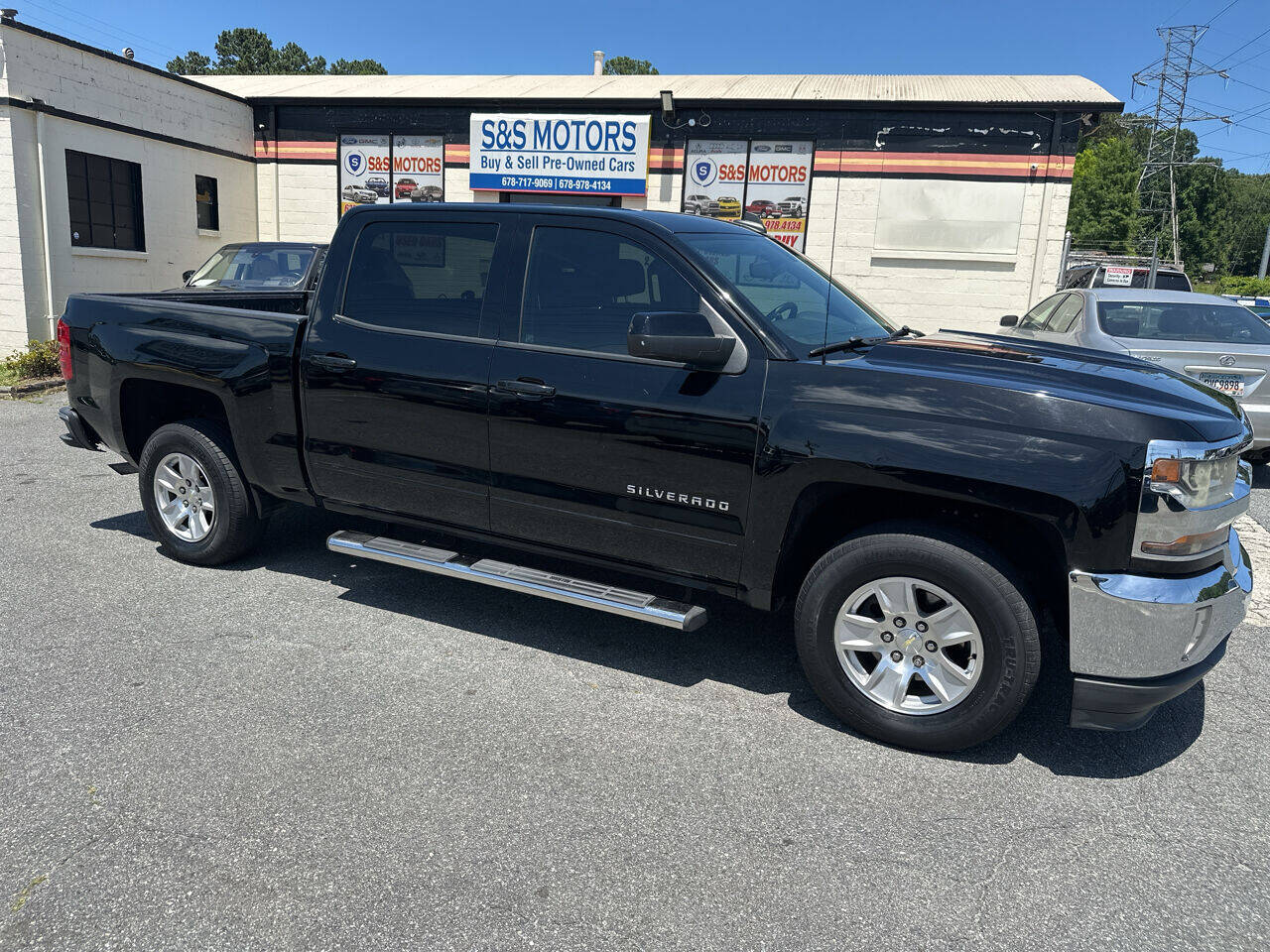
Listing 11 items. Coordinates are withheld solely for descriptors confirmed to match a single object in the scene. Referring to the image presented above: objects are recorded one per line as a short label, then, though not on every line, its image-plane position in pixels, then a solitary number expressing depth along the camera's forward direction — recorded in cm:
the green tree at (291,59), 6462
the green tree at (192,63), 6550
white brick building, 1436
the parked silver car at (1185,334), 739
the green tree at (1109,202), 6022
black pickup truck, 315
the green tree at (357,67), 6931
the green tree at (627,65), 7362
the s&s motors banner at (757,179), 1711
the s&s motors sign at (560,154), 1739
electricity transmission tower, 8140
